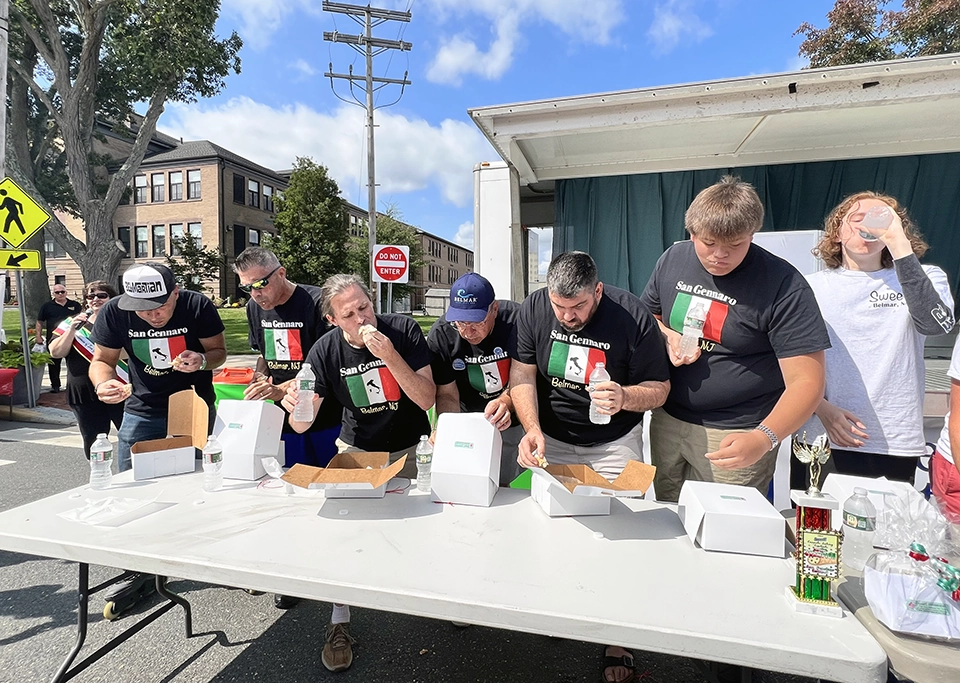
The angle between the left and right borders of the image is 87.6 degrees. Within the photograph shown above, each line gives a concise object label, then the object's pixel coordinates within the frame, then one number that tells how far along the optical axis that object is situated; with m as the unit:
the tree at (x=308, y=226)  20.30
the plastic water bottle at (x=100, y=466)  2.03
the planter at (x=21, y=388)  6.95
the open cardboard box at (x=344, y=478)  1.78
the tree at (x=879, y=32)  9.82
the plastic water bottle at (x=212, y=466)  2.05
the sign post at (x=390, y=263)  8.03
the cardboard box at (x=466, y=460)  1.88
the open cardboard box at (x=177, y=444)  2.19
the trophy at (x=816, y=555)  1.21
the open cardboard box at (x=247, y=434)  2.13
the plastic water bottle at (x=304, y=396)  2.22
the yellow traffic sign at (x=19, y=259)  5.52
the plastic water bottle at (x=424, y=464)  2.06
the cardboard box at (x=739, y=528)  1.51
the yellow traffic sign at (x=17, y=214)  5.47
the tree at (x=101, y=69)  10.99
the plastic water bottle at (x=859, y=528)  1.42
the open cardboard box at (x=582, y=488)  1.65
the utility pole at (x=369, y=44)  15.04
